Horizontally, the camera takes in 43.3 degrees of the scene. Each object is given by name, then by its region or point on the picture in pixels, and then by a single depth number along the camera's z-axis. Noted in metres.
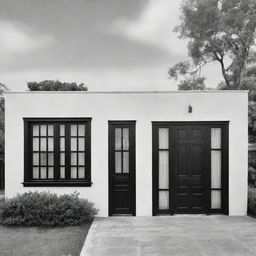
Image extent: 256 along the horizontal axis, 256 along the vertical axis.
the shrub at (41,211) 7.49
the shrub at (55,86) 27.78
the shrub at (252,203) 8.18
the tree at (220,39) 19.73
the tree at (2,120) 14.59
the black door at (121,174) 8.34
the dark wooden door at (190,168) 8.37
